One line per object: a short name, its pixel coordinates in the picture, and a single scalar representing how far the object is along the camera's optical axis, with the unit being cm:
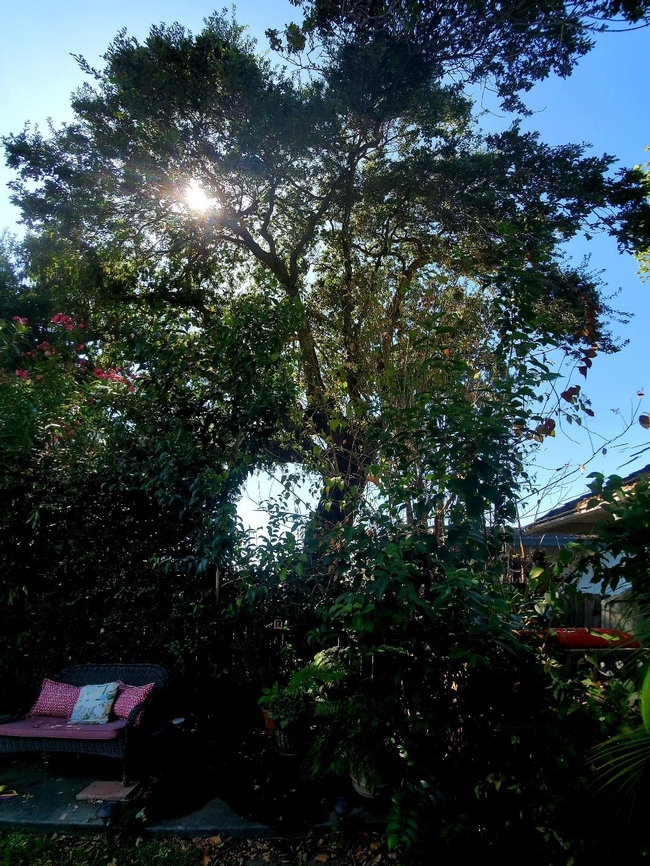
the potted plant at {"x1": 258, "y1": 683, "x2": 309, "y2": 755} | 372
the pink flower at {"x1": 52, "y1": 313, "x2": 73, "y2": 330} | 659
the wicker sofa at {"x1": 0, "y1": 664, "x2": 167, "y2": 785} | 395
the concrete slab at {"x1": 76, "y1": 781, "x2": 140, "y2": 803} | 378
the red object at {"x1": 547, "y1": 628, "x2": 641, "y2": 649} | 278
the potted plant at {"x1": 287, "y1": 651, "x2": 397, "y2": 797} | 323
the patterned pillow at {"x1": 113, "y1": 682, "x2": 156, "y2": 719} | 436
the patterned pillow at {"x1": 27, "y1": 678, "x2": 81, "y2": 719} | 462
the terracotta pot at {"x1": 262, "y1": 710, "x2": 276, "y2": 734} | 436
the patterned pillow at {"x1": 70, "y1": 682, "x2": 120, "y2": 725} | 435
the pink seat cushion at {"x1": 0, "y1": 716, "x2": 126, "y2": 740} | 398
